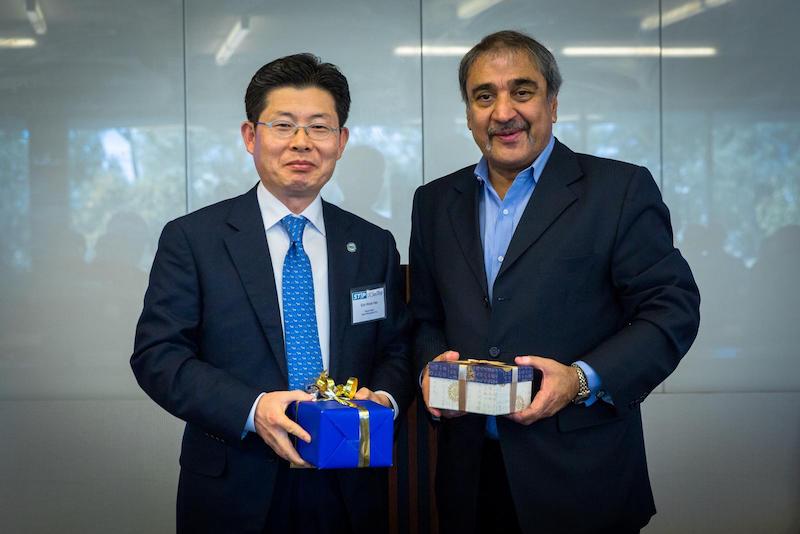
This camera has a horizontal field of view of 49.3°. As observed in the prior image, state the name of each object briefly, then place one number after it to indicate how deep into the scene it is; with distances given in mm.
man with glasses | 2215
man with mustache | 2252
